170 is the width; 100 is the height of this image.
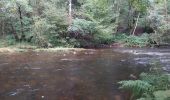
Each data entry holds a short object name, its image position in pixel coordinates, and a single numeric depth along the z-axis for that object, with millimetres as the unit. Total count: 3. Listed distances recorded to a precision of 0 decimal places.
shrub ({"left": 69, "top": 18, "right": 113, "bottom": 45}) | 10876
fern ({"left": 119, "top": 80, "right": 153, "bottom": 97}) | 3329
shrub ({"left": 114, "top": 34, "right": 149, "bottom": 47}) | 12007
